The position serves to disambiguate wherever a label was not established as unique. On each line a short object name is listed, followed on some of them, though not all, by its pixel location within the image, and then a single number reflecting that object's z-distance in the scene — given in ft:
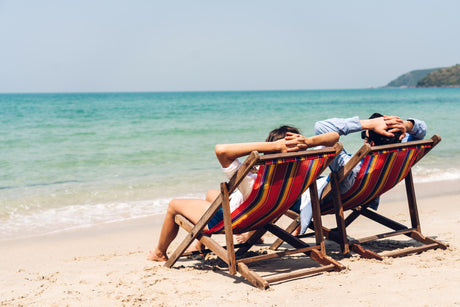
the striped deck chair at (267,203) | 9.52
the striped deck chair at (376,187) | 11.08
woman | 9.42
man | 11.12
